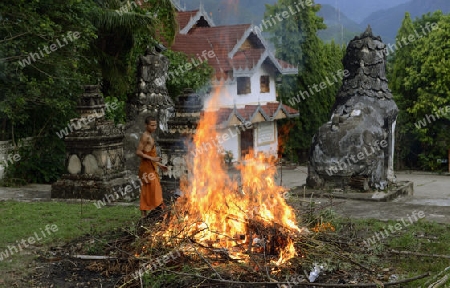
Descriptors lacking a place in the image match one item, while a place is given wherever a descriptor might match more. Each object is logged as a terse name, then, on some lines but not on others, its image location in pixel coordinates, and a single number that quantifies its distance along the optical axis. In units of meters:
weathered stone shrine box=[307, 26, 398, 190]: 13.66
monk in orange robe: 9.50
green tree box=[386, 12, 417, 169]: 27.59
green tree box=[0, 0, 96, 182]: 14.59
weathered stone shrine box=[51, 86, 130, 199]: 13.00
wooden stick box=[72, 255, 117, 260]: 7.56
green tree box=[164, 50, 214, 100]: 22.62
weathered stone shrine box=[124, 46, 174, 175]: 14.70
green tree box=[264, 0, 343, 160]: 30.30
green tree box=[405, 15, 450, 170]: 26.06
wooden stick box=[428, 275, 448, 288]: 6.31
